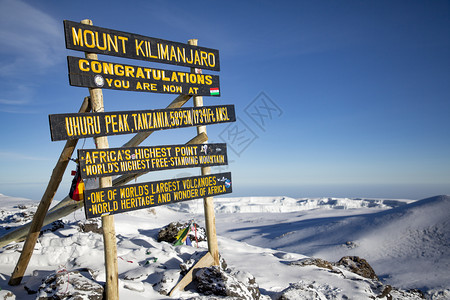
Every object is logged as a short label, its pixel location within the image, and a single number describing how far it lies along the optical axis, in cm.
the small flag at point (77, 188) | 515
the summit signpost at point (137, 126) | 455
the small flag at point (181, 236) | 943
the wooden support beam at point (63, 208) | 595
